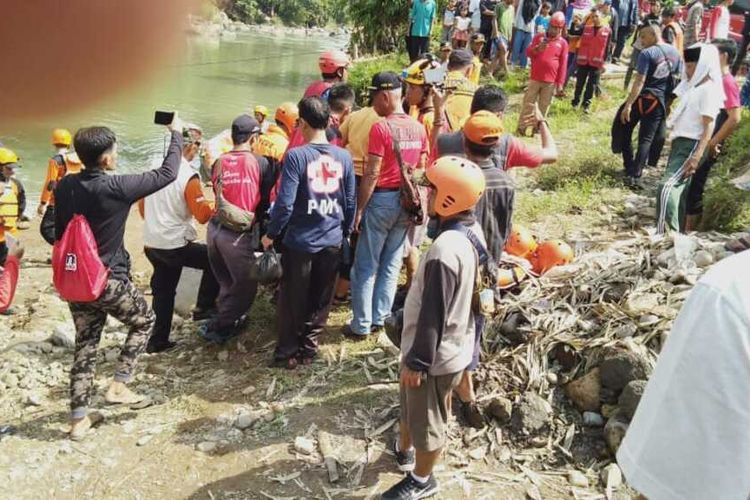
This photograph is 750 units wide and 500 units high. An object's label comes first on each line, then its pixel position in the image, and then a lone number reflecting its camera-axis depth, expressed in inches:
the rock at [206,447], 150.8
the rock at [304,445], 149.0
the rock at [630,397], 139.6
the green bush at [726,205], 242.8
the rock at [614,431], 139.0
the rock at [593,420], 149.6
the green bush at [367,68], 558.9
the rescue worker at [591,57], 419.5
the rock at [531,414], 149.6
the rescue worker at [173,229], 185.6
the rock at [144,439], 154.5
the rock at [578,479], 138.2
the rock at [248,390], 173.3
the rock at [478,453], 147.4
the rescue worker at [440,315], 115.0
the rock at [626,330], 156.4
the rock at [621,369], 145.1
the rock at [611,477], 135.3
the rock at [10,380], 179.5
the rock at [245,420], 159.2
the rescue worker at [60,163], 293.0
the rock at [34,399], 172.1
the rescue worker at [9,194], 247.8
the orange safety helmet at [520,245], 211.3
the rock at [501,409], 152.8
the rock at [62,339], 209.6
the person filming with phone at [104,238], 143.2
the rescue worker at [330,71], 220.5
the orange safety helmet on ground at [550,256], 206.8
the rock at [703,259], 177.2
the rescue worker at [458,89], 225.8
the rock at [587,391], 151.6
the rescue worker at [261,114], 276.5
